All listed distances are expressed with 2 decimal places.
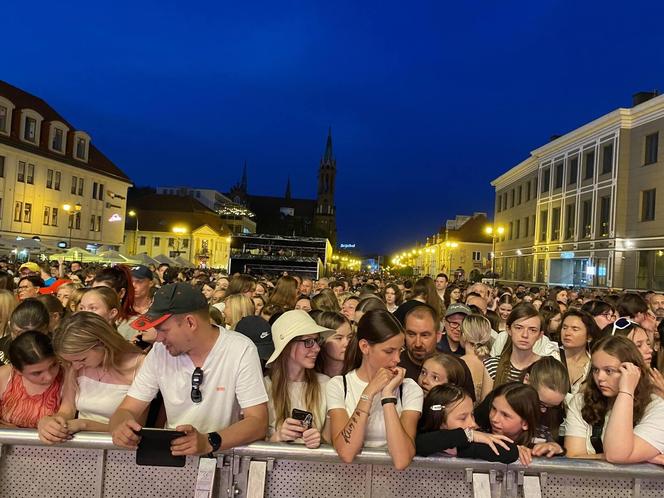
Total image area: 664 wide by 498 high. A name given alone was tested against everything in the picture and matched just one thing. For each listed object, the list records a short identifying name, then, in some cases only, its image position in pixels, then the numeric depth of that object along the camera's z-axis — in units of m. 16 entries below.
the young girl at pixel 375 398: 3.05
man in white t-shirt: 3.25
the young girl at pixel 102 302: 5.43
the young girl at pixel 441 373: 4.05
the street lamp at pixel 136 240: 78.81
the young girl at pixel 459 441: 3.12
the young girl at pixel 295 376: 3.80
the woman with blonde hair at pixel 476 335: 5.96
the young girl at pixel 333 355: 4.28
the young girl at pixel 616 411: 3.18
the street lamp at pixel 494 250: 52.80
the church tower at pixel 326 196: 156.75
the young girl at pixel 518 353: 5.23
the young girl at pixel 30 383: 3.76
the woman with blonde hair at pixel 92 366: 3.61
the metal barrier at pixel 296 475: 3.12
